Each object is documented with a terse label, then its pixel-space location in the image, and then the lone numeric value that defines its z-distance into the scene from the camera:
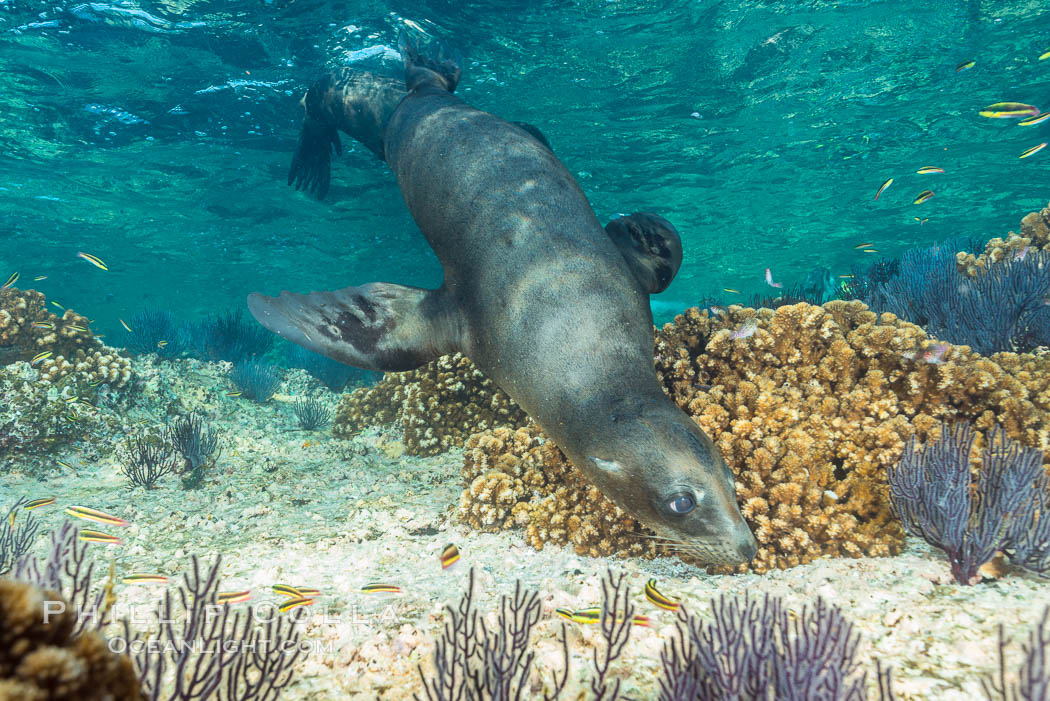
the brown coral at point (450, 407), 6.18
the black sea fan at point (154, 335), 12.20
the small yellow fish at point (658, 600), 2.58
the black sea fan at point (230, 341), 12.76
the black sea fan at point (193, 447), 6.04
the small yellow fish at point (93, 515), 3.89
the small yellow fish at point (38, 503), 4.42
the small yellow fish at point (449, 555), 3.46
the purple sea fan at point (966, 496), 2.75
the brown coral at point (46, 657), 0.74
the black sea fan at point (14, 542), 3.43
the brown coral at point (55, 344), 7.19
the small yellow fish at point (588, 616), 2.51
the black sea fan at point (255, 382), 9.73
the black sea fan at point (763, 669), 1.73
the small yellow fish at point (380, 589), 3.01
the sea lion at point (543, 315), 2.98
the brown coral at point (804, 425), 3.45
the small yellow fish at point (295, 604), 2.85
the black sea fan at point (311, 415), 8.64
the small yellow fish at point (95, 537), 3.60
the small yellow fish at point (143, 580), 3.21
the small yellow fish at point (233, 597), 3.03
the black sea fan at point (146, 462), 5.75
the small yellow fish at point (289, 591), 3.04
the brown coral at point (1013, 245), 6.67
